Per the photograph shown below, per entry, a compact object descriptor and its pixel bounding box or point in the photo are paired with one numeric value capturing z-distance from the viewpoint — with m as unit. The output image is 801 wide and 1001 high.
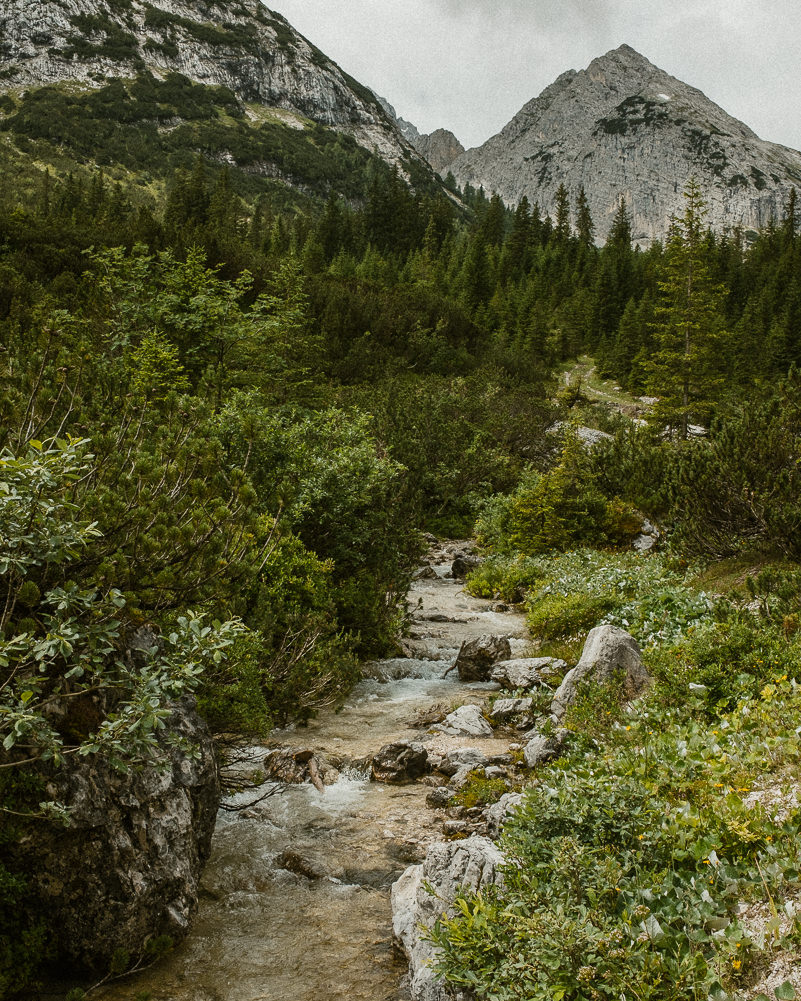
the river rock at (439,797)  6.48
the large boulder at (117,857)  3.87
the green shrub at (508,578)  15.38
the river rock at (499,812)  5.39
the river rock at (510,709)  8.44
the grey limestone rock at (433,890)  3.92
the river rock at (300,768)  6.96
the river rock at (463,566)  18.00
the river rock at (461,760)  7.12
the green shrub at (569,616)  10.59
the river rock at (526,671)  9.33
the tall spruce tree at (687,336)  29.45
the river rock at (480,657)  10.57
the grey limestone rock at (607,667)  7.38
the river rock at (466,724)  8.18
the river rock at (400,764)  7.10
